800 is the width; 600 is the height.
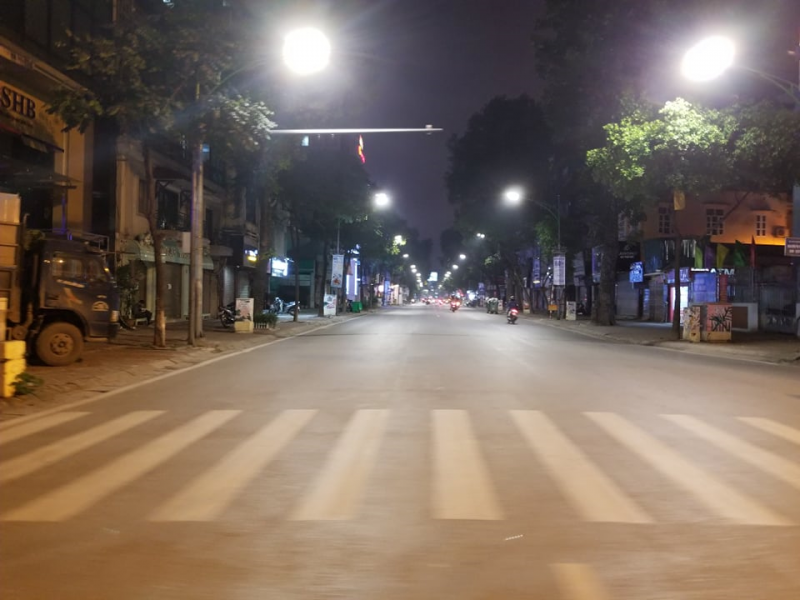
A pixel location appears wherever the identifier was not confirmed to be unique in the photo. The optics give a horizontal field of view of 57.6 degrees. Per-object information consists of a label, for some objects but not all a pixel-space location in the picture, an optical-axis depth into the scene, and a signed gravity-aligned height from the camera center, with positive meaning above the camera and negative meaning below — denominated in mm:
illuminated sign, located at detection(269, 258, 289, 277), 53656 +2043
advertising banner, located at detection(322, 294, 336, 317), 46906 -739
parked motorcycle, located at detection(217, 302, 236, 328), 31406 -997
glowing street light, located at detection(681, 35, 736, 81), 16281 +5587
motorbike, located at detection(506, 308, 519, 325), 44062 -1084
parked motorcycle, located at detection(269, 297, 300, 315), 51156 -1041
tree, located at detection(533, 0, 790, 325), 23938 +9641
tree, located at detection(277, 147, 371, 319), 39656 +5913
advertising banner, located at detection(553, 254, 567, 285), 47312 +1933
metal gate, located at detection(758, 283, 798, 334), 31391 -252
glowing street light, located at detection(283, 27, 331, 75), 15258 +5204
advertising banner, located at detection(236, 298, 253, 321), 28969 -595
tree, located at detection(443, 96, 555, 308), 56500 +10320
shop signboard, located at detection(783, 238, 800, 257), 21250 +1621
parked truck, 15320 -178
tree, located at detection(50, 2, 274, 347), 17609 +5292
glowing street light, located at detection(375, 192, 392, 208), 47450 +6364
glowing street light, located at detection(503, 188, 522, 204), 45078 +6417
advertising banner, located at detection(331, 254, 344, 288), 48044 +1665
